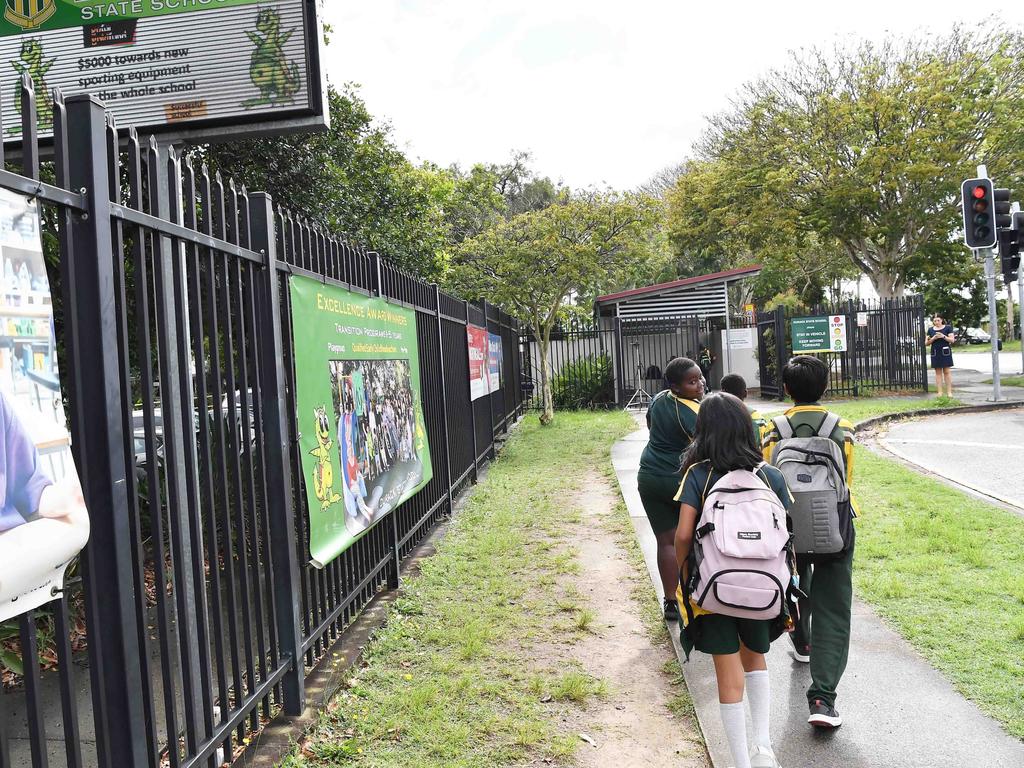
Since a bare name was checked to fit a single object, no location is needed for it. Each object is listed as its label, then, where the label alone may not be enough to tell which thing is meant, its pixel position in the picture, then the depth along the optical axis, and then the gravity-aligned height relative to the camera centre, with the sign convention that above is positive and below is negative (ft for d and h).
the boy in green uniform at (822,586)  11.99 -3.82
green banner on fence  13.41 -0.85
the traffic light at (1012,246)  48.03 +4.79
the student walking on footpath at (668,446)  15.38 -1.90
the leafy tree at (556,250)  57.11 +7.64
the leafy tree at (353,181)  41.19 +10.85
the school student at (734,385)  16.18 -0.84
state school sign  18.07 +7.11
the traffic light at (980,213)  47.47 +6.70
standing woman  54.65 -1.02
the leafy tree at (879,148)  74.84 +18.21
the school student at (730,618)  10.50 -3.60
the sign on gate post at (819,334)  63.05 +0.28
